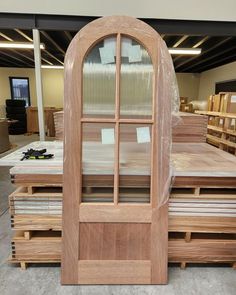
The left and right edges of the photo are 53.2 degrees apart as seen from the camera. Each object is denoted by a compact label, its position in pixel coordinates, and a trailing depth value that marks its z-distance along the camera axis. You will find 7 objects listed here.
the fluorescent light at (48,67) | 9.22
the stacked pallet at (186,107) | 7.13
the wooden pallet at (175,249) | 1.83
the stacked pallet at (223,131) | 4.27
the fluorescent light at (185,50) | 5.73
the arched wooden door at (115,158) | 1.52
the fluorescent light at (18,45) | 5.46
